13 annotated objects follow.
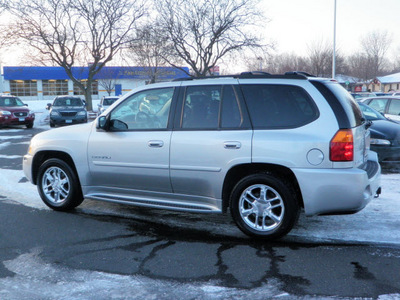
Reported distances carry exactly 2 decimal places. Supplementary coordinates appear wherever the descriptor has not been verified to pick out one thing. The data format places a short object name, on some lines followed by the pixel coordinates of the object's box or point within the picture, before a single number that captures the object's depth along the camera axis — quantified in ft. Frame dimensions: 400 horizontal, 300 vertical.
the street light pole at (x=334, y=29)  116.67
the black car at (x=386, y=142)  29.53
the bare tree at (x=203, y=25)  91.76
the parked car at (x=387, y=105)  38.65
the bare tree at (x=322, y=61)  148.25
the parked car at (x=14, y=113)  67.92
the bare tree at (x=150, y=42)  93.71
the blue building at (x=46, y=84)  206.90
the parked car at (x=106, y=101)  77.63
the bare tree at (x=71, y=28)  95.66
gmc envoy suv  14.20
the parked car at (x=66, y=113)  70.49
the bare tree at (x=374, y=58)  231.09
